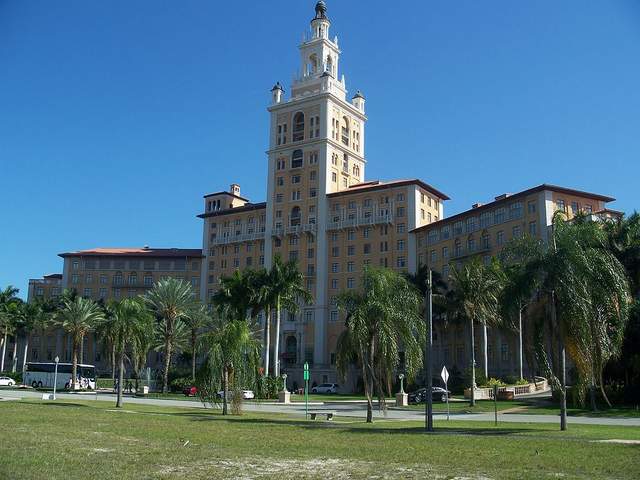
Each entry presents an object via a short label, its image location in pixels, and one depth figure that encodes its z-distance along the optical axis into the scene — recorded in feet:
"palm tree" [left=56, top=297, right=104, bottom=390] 292.06
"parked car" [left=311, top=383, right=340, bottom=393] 290.97
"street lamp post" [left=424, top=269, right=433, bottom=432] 90.12
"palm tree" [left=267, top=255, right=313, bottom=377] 215.31
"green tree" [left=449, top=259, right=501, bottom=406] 185.26
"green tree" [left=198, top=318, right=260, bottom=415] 123.95
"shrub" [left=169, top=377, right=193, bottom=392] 227.49
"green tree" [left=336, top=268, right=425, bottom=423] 105.40
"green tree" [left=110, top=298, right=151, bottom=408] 140.36
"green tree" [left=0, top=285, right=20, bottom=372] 335.88
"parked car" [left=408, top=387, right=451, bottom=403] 188.75
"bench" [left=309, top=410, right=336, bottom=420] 112.72
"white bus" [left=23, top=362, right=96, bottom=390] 265.54
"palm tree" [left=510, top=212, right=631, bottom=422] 88.12
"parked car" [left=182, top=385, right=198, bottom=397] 205.77
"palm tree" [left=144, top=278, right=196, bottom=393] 236.43
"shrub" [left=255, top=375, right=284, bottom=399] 203.07
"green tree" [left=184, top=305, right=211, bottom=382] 263.29
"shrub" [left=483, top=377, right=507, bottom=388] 198.59
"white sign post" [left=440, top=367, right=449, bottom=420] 110.93
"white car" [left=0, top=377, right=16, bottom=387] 281.74
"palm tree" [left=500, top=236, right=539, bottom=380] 92.58
